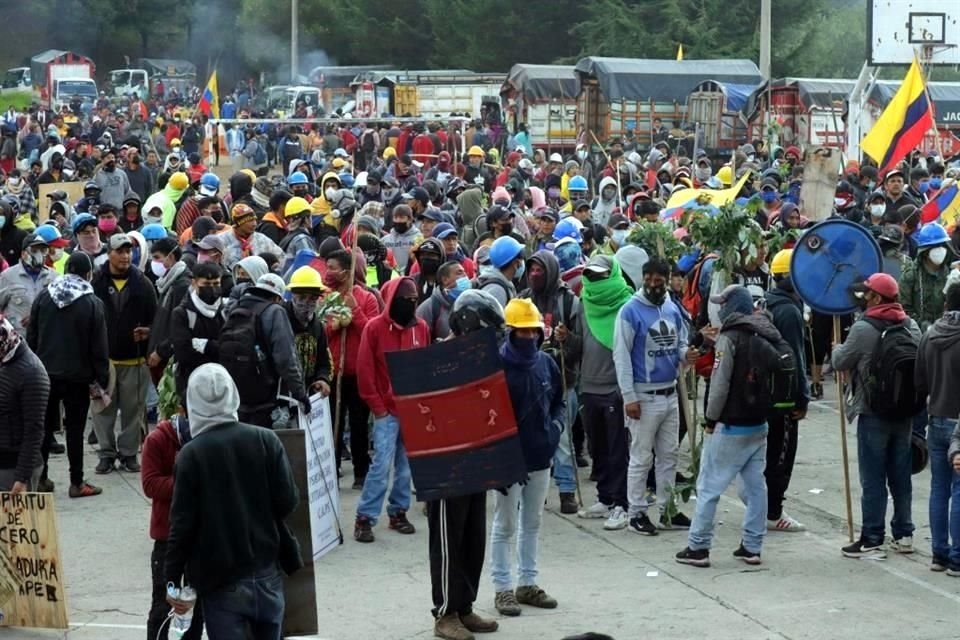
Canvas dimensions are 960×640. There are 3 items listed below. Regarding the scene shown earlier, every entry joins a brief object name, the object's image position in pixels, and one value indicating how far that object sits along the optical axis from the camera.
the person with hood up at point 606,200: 19.17
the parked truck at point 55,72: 64.50
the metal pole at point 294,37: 62.59
